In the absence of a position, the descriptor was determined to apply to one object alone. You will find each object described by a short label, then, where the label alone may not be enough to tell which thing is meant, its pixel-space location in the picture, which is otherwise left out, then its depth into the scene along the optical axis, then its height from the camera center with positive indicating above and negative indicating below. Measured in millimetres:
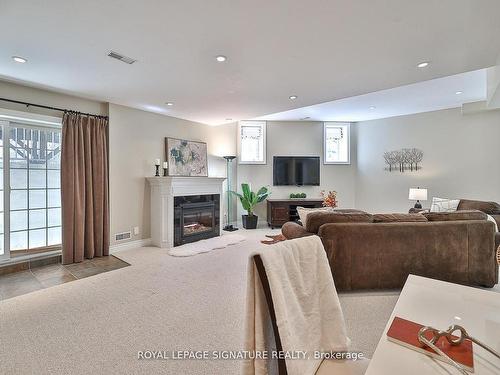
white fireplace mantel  4539 -366
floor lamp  6496 -74
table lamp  5453 -210
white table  735 -533
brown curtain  3730 -45
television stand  6355 -588
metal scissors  784 -502
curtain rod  3322 +1111
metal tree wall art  6070 +646
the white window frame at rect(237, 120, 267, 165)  6691 +1189
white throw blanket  867 -469
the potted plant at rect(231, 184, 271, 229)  6281 -460
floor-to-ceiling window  3439 -58
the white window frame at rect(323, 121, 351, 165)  6949 +1378
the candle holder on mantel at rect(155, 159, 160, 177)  4793 +353
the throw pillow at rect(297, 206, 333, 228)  3078 -369
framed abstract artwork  5117 +587
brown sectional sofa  2744 -709
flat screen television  6793 +402
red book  760 -525
